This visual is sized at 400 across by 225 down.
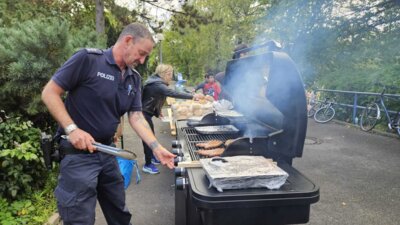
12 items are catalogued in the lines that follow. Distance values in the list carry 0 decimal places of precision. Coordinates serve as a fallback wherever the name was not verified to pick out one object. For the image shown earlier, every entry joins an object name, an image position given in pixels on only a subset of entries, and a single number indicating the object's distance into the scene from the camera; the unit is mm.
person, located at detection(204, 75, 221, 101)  9912
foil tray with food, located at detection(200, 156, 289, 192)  1896
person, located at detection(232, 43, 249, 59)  3857
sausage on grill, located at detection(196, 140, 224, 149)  2908
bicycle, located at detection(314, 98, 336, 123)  10711
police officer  2188
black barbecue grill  1872
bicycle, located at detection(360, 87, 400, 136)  7996
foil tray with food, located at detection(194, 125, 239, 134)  3519
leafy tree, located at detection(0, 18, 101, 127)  3826
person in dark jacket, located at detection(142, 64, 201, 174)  5016
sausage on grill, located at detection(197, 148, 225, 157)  2629
